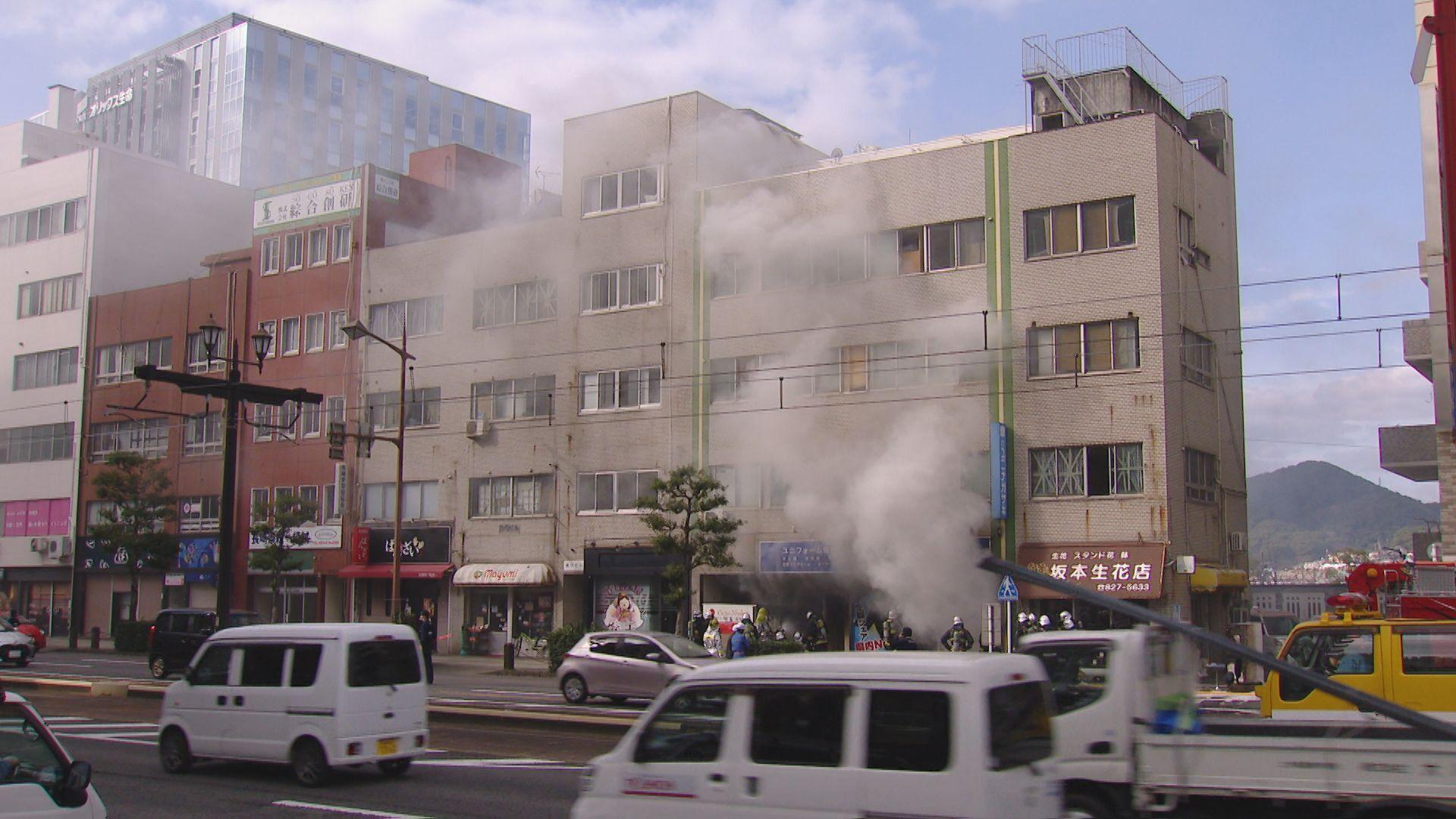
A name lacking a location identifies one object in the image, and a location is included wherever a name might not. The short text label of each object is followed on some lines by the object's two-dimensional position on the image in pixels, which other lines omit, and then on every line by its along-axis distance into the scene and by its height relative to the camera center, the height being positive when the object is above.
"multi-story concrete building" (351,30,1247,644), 30.42 +5.35
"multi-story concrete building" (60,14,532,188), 107.88 +41.27
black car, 29.44 -2.03
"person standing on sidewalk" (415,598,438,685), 26.81 -1.87
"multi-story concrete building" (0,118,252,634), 54.09 +11.84
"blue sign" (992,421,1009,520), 30.52 +2.08
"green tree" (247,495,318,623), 41.25 +0.70
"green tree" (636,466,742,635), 31.19 +0.67
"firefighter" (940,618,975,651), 27.47 -1.79
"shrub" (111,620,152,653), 41.06 -2.82
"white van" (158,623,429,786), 12.34 -1.52
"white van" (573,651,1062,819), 6.45 -1.02
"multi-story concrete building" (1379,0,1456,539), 29.34 +6.45
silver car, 21.66 -1.93
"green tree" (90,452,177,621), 44.38 +1.31
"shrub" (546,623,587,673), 31.61 -2.27
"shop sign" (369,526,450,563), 41.72 +0.27
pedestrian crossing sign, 26.78 -0.73
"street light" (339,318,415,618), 32.00 +2.63
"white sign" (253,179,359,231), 45.53 +13.09
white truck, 7.82 -1.30
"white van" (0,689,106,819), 6.20 -1.15
